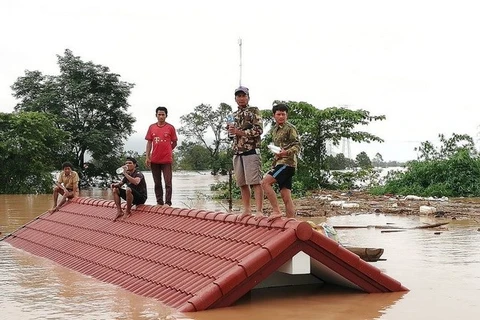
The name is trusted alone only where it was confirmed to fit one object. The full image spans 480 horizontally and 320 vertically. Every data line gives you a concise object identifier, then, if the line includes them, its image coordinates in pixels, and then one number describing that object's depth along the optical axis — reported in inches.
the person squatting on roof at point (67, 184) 609.0
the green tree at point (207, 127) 2576.3
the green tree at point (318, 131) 1239.5
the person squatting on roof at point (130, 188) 459.5
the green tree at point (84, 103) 1723.7
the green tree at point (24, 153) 1400.1
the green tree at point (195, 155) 2746.1
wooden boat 400.1
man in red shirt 477.1
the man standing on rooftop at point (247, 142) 369.1
